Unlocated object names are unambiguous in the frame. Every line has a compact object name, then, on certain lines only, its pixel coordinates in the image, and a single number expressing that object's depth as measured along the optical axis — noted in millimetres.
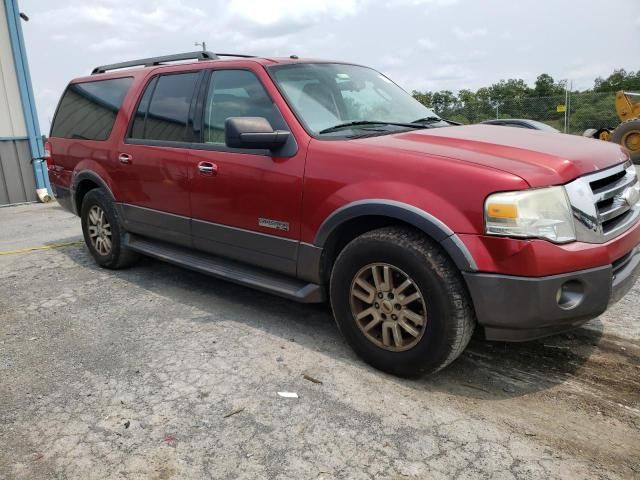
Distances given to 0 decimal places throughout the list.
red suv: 2633
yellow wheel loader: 14523
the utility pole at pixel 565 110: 19706
